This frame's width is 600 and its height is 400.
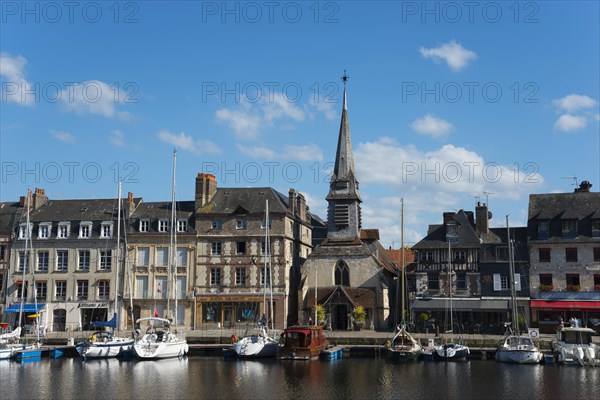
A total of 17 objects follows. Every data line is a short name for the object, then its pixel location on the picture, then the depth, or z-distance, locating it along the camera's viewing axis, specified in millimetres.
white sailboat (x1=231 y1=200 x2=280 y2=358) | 44250
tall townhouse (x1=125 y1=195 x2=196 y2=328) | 57031
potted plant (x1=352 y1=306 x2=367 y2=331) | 54031
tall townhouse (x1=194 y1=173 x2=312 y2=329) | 56344
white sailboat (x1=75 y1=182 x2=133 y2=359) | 44875
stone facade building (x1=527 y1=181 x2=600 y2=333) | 51906
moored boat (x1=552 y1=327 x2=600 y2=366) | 40844
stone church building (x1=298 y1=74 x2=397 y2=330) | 55594
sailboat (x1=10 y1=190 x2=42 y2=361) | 44894
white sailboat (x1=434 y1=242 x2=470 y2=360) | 43062
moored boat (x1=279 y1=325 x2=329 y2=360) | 43031
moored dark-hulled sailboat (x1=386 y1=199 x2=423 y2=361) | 43188
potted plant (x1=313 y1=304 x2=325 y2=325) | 54250
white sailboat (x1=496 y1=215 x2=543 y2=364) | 41562
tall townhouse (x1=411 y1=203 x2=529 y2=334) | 53594
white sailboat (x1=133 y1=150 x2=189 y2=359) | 44125
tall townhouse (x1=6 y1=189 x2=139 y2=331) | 57281
